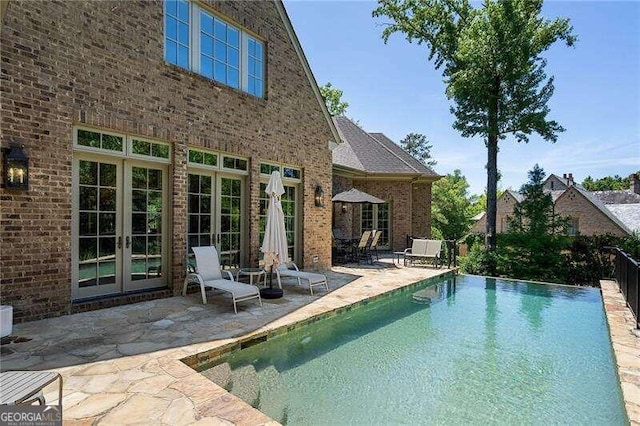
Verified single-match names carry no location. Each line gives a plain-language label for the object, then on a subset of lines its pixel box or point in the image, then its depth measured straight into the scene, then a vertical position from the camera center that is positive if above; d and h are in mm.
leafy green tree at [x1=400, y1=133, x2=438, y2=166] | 55344 +10737
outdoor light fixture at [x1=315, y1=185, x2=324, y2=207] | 11461 +597
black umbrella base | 7422 -1596
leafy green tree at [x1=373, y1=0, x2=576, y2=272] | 13984 +5749
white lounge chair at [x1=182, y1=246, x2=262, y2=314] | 6426 -1250
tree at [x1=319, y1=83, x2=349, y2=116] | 29516 +9681
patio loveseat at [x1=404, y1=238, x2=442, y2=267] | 13242 -1243
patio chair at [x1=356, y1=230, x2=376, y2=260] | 13453 -1230
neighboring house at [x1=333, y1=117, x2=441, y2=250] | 16359 +1259
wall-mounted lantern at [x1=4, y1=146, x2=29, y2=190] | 5148 +643
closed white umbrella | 7492 -345
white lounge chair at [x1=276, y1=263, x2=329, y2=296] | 8109 -1372
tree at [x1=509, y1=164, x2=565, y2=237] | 15562 +267
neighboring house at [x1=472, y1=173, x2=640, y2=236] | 27531 +428
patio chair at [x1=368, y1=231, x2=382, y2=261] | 13836 -871
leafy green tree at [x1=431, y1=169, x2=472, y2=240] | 25766 +330
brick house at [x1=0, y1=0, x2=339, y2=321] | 5443 +1460
